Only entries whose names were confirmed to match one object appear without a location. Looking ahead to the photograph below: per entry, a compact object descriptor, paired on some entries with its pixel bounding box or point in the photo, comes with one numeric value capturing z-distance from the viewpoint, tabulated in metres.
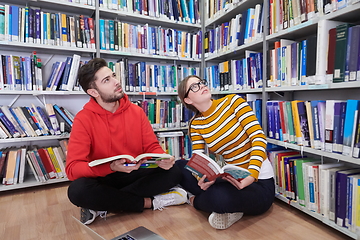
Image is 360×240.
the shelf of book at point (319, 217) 1.28
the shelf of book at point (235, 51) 2.03
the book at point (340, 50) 1.30
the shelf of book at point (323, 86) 1.27
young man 1.50
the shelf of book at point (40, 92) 2.05
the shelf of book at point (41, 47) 2.05
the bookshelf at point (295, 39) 1.35
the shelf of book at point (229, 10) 2.16
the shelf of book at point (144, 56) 2.40
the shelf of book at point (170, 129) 2.63
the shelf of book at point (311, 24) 1.30
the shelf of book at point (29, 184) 2.06
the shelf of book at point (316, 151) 1.27
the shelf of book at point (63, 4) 2.18
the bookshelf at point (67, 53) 2.18
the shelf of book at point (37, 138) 2.04
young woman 1.40
